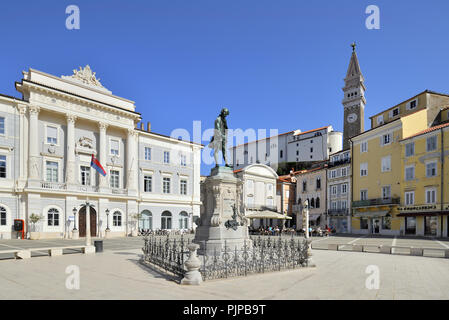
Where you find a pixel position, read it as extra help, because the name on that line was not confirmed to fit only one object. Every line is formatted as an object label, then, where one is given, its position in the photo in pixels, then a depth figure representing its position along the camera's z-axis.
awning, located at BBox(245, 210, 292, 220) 37.19
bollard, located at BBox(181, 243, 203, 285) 9.18
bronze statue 15.16
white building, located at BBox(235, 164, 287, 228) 53.56
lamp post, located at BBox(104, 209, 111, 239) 34.81
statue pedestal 13.62
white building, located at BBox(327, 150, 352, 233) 45.50
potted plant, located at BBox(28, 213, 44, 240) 29.44
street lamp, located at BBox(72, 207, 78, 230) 31.49
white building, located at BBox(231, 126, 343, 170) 87.19
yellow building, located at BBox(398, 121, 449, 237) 32.16
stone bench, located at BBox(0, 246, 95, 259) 15.81
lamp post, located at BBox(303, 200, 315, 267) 12.41
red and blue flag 24.51
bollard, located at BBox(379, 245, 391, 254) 18.51
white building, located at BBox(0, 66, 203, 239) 30.50
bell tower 81.88
